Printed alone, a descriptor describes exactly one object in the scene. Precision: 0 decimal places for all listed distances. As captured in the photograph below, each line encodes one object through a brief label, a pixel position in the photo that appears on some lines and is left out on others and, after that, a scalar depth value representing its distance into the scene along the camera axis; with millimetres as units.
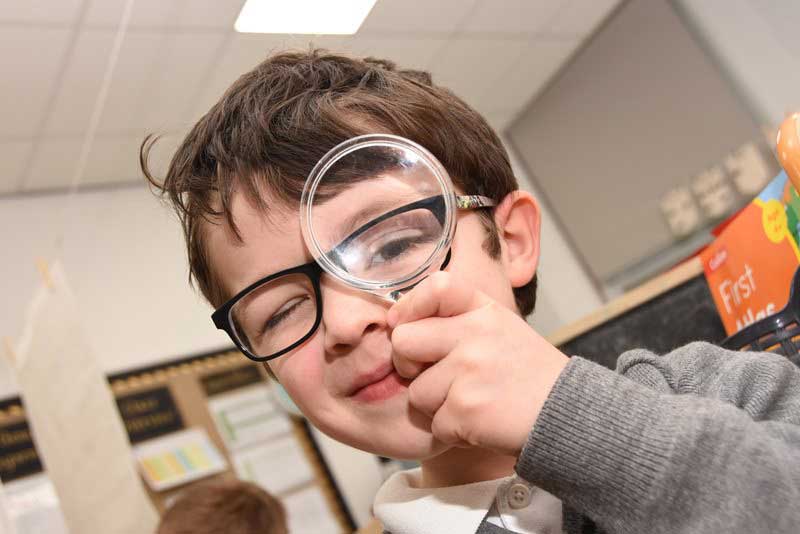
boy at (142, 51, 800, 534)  580
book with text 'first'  920
